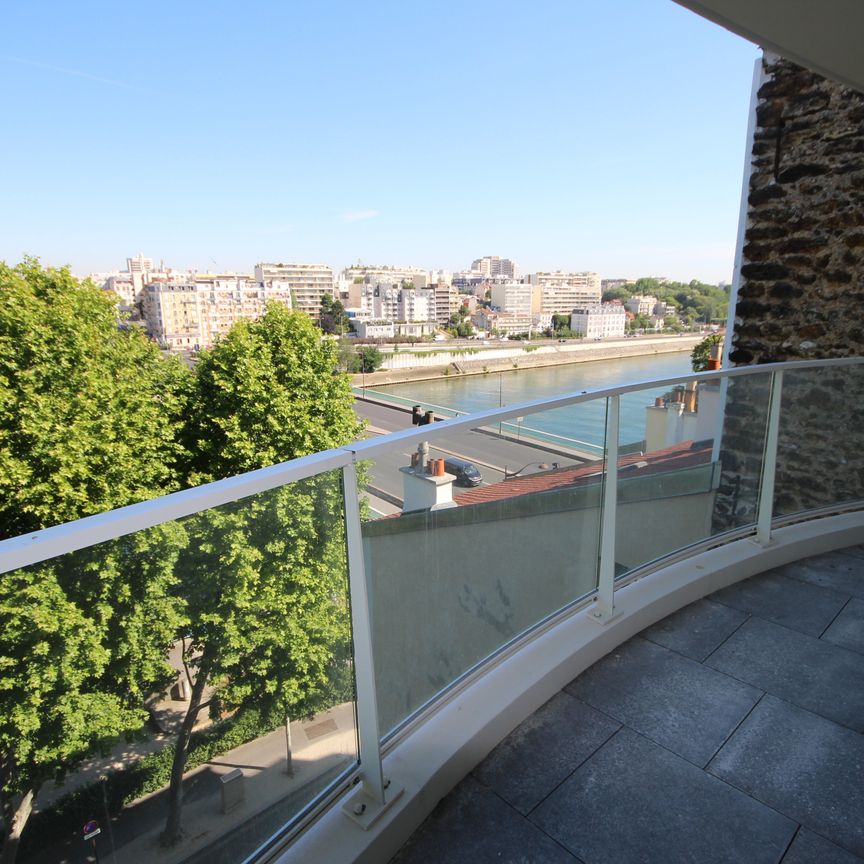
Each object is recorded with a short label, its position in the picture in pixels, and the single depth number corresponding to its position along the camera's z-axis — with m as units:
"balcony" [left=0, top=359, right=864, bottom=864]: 0.97
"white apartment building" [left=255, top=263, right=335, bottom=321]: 122.50
